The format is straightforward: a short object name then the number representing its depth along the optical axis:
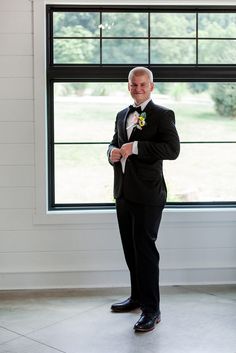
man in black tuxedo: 3.63
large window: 4.56
